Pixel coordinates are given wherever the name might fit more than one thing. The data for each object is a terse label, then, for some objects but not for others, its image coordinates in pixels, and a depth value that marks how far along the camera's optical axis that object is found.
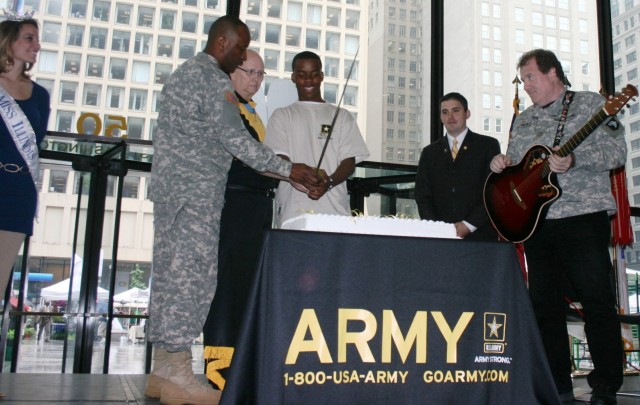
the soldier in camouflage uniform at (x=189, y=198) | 2.05
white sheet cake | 1.70
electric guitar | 2.42
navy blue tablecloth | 1.53
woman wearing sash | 2.17
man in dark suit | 3.06
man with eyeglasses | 2.39
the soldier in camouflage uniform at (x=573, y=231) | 2.45
